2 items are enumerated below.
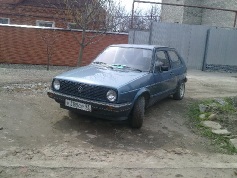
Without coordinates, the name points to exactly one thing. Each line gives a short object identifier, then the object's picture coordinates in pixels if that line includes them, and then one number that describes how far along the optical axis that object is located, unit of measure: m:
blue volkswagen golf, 3.95
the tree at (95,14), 7.80
